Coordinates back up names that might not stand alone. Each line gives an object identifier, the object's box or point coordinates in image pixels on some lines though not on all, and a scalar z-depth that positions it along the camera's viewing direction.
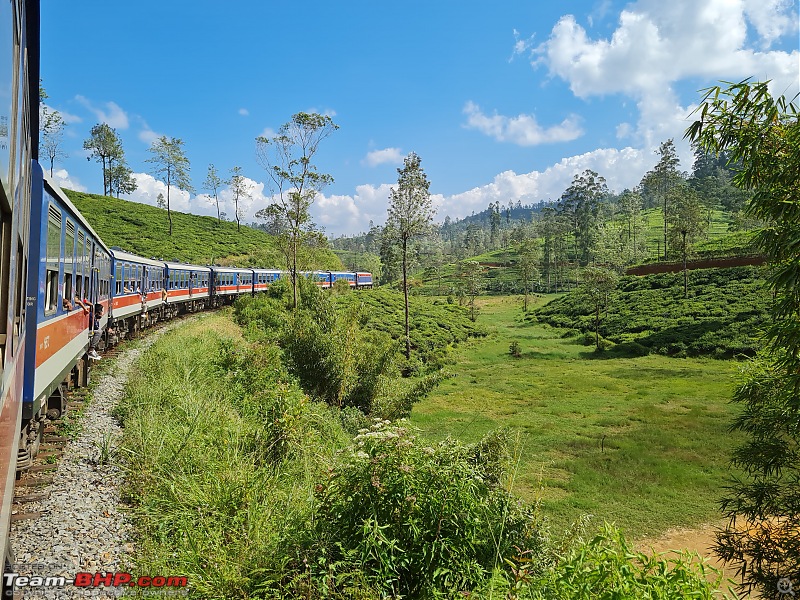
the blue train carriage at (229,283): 30.31
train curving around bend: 2.52
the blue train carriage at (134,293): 14.29
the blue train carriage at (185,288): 22.27
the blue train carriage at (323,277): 33.06
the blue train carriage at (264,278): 36.38
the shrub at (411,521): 3.82
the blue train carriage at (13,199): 2.28
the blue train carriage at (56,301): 5.20
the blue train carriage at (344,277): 44.18
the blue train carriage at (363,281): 50.88
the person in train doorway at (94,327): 9.95
